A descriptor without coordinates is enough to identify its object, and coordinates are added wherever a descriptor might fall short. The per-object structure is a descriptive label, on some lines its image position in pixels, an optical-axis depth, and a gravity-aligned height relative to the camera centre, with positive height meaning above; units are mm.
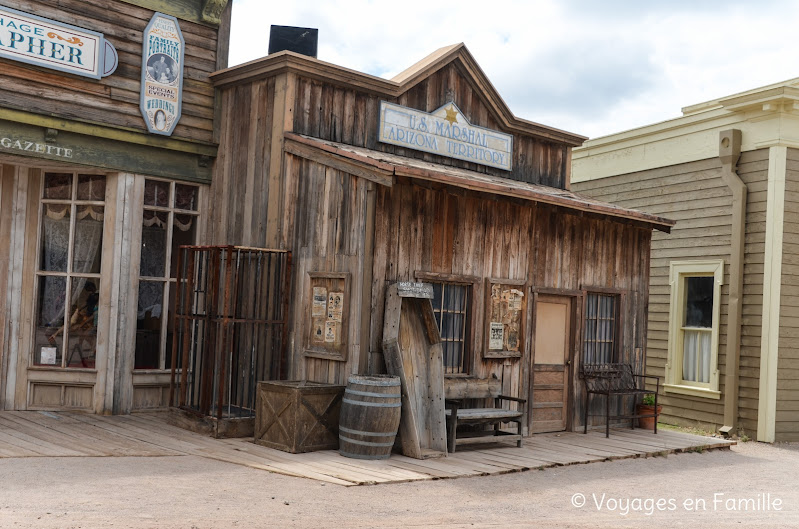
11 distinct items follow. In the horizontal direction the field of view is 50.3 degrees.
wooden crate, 8711 -1340
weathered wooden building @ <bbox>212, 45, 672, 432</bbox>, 9391 +856
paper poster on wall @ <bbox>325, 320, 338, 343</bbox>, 9406 -474
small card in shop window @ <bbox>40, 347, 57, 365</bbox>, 10383 -999
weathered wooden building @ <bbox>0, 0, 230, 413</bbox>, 10055 +750
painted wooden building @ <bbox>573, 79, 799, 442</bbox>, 12742 +810
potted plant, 12180 -1486
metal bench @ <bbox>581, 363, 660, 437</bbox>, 11414 -1065
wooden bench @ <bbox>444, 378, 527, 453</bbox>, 9336 -1311
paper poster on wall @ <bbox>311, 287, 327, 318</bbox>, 9562 -157
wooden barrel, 8555 -1264
